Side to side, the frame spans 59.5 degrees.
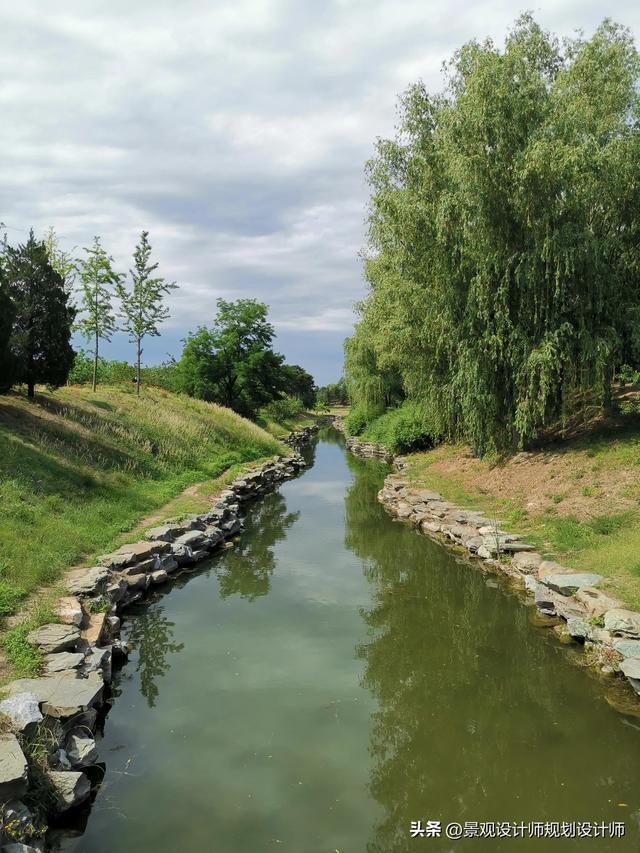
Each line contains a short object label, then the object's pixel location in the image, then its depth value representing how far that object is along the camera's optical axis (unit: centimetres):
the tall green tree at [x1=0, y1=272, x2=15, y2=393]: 1600
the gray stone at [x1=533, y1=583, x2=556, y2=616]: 924
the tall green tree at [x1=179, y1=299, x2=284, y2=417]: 3931
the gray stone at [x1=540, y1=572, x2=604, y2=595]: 905
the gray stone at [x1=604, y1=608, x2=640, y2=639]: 740
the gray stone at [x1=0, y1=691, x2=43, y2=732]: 508
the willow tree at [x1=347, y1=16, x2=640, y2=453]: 1537
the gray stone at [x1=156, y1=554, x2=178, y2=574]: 1147
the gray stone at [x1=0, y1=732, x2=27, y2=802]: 427
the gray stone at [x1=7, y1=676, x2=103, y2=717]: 559
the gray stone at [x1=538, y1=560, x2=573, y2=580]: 995
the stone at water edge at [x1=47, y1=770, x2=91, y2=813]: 486
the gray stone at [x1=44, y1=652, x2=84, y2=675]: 645
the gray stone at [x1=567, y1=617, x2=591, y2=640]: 815
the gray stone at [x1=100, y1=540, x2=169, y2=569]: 1046
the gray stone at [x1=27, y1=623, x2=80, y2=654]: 689
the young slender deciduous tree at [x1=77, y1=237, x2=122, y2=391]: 2639
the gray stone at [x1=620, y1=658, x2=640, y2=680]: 675
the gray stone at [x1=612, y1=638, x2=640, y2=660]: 708
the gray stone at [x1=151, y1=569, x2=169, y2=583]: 1093
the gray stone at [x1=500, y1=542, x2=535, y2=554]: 1161
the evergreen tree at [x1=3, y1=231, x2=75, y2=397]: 1916
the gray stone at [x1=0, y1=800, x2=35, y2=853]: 418
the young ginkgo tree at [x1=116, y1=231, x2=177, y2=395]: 2875
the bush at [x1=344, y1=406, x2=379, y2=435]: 4000
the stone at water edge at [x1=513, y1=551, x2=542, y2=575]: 1080
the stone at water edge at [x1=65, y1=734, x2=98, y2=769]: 538
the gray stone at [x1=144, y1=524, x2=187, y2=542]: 1238
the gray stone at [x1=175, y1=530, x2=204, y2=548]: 1272
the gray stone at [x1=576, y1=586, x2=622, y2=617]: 810
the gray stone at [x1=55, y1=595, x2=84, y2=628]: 773
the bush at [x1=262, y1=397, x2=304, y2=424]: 5233
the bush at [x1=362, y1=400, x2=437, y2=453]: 2765
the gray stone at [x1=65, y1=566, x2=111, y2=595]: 888
